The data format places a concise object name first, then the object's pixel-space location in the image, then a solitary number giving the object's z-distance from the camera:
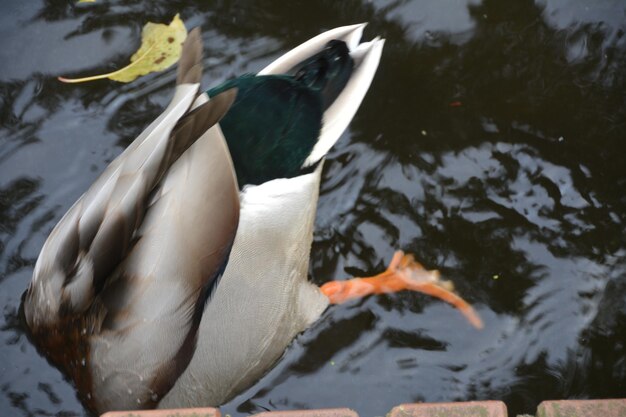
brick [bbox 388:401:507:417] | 3.76
